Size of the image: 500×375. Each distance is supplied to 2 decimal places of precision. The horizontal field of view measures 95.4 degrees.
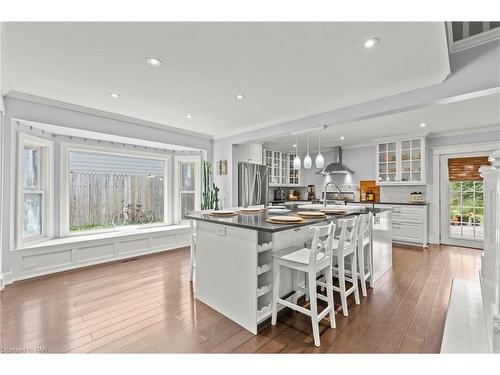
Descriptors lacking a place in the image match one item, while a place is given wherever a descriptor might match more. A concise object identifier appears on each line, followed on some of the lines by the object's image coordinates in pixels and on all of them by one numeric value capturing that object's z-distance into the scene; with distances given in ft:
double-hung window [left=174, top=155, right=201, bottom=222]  16.58
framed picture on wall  15.87
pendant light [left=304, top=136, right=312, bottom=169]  11.70
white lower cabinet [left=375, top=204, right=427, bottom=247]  15.58
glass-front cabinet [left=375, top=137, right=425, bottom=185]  16.47
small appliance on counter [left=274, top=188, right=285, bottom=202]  22.11
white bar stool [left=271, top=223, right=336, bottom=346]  5.68
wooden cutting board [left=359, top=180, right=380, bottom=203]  19.23
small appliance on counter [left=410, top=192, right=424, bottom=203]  16.74
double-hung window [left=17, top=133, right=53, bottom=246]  9.64
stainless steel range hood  19.96
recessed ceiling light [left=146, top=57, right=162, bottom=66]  6.61
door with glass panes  15.33
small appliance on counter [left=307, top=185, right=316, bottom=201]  22.92
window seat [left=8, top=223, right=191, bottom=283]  9.73
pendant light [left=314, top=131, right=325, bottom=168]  11.49
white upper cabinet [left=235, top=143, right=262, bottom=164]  16.25
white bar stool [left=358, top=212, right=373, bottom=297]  8.19
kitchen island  6.23
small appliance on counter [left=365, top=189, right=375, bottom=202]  19.08
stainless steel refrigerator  16.08
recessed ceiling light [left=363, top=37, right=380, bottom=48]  5.77
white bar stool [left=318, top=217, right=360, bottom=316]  6.90
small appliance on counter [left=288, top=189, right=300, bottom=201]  22.95
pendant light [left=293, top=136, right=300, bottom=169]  11.97
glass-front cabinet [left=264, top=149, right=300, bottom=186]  20.44
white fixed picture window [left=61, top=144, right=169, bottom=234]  12.70
